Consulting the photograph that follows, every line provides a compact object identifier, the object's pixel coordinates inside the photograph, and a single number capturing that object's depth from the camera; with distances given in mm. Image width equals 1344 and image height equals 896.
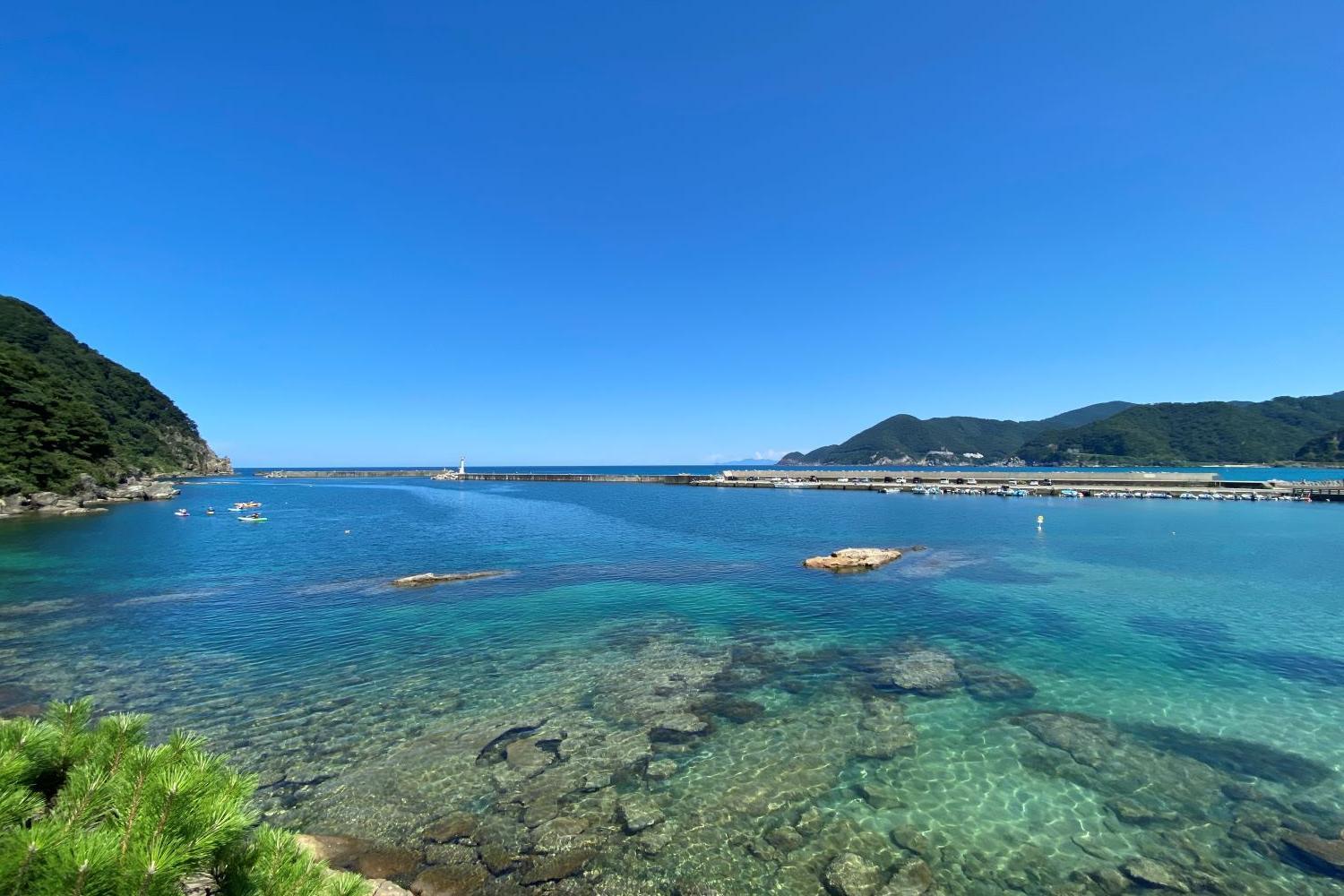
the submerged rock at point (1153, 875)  8555
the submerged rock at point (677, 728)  13086
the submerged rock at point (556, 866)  8688
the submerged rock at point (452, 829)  9586
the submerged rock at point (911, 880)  8453
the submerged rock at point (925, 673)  15727
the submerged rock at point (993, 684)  15301
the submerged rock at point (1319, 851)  8875
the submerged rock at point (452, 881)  8391
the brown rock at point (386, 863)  8633
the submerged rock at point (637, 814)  9961
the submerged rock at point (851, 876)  8492
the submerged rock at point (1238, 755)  11398
